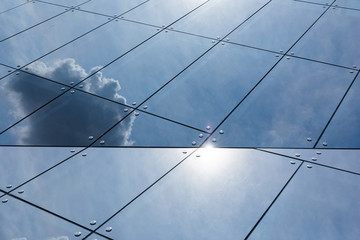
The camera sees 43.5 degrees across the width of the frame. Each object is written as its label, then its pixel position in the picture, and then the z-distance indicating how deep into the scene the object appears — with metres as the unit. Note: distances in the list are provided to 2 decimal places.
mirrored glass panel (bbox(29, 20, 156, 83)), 4.30
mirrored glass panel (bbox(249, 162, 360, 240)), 2.44
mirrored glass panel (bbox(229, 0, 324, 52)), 4.54
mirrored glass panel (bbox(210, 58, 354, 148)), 3.26
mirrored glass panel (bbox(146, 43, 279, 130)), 3.57
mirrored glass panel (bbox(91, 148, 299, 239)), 2.49
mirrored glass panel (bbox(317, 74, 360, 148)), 3.18
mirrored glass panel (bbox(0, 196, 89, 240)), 2.50
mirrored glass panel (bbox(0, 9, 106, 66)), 4.55
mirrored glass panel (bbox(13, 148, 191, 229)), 2.67
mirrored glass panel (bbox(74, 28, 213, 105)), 3.89
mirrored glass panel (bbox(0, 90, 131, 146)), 3.34
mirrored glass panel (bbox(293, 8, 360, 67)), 4.23
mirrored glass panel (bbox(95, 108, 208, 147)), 3.26
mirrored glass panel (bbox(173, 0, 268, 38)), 4.85
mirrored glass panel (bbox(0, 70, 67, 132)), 3.67
